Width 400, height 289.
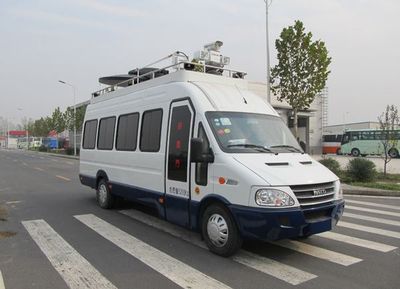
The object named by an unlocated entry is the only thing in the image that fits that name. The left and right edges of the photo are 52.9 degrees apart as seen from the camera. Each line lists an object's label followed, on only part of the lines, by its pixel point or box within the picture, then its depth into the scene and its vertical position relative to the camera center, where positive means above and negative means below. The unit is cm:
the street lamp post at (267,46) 2158 +546
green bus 4338 +39
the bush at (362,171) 1758 -108
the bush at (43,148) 7316 -76
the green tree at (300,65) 2061 +420
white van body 550 -45
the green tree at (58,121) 6141 +387
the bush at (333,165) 1953 -92
